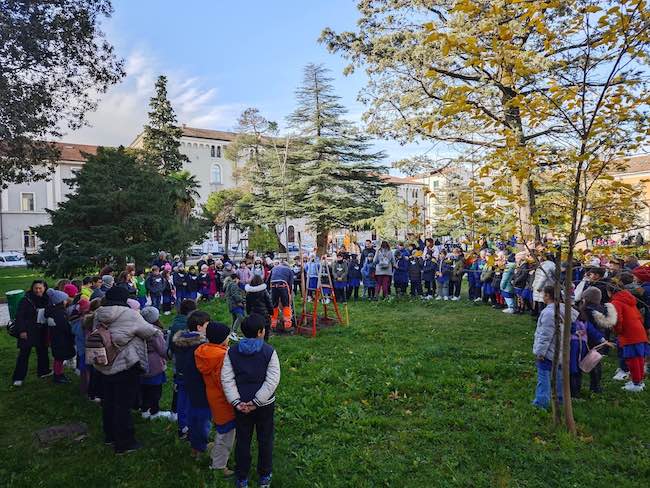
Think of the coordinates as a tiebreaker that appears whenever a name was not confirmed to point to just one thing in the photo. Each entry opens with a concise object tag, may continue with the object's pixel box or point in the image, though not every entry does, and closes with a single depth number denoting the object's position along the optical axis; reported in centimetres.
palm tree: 3218
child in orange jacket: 434
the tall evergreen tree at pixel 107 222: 1891
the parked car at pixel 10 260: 4453
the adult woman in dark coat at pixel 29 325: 746
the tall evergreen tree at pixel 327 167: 3791
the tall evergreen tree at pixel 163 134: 4038
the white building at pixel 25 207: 5619
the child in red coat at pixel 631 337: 654
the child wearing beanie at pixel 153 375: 557
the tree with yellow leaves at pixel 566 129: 447
